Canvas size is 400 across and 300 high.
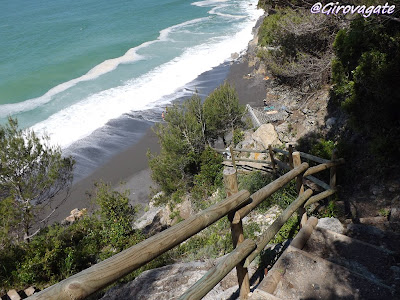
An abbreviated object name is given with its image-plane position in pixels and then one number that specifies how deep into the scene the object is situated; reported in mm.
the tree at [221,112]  17661
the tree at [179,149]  15469
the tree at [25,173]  10047
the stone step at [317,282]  2660
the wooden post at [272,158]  8394
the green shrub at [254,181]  8633
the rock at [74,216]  14477
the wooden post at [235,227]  2537
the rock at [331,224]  3918
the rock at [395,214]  4261
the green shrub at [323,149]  7066
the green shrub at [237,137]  15998
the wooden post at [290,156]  5484
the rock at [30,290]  7180
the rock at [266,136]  12492
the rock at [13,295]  6731
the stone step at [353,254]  2998
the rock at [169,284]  3689
